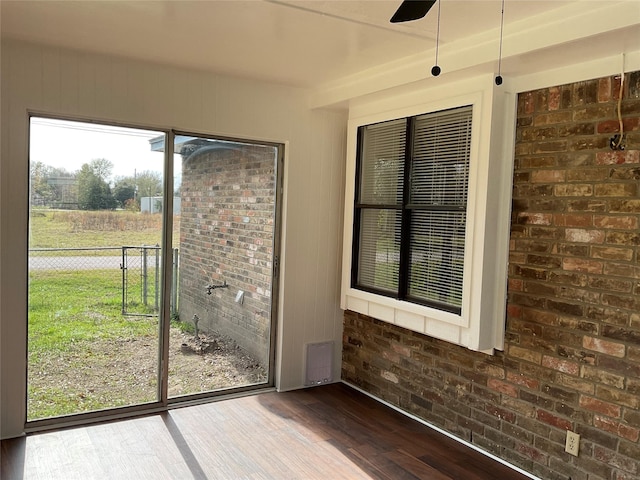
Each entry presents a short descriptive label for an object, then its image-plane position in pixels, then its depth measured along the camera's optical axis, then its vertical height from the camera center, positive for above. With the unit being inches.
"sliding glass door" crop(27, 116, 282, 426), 134.8 -17.2
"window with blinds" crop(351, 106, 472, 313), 128.6 +2.5
